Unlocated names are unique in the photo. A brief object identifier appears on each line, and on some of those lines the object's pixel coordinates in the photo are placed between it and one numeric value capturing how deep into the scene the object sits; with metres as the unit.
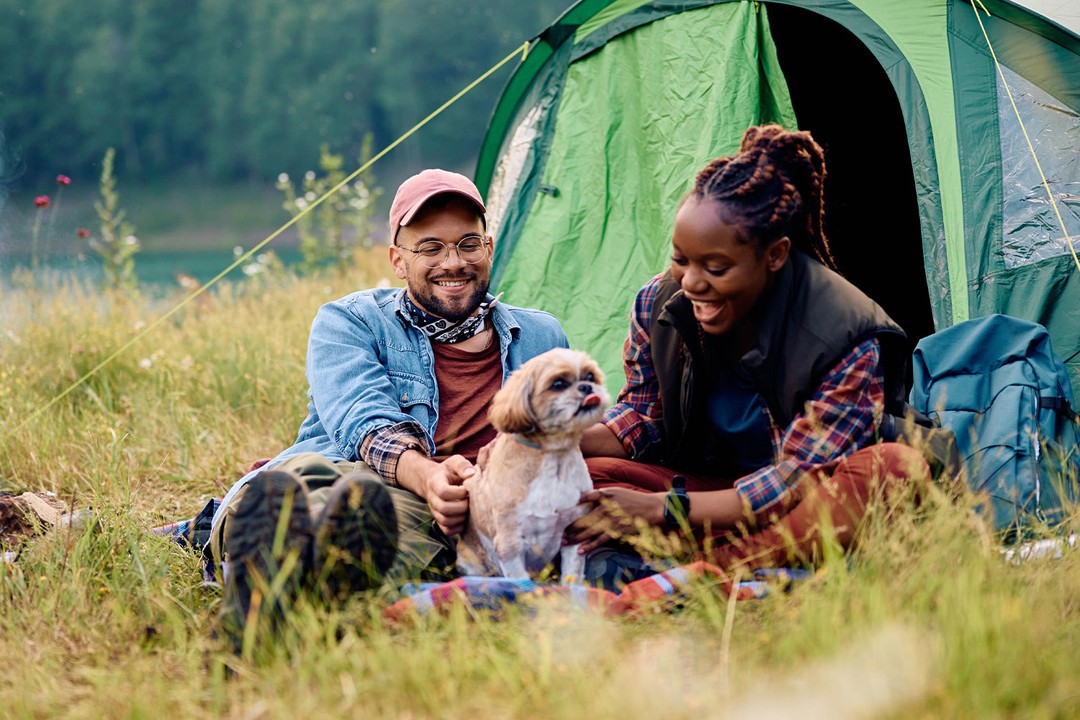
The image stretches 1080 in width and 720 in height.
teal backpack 3.07
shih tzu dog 2.64
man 2.93
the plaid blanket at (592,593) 2.46
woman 2.71
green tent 3.61
